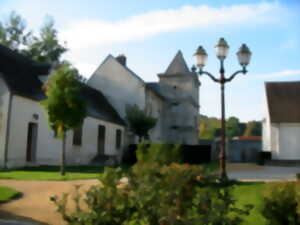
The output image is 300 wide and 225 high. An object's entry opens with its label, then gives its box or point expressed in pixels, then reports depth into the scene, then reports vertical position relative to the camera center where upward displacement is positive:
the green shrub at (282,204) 5.18 -0.89
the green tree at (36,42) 34.22 +10.63
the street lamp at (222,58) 11.39 +3.10
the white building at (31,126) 16.27 +0.93
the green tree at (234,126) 65.25 +4.34
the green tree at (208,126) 61.20 +4.29
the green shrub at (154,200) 4.03 -0.72
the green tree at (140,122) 24.97 +1.76
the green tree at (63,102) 14.17 +1.78
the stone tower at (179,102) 34.25 +4.61
